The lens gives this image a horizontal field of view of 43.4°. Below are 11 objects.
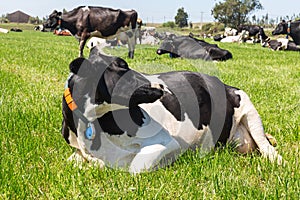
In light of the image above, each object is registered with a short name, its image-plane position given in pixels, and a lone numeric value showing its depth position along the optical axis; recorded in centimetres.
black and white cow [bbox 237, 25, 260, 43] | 2836
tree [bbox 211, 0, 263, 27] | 6097
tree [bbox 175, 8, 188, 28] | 7856
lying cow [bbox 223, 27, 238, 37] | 3272
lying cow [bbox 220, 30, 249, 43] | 2830
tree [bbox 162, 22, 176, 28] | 7362
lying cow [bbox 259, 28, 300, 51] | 1795
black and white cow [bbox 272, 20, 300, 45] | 2141
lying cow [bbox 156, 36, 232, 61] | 1111
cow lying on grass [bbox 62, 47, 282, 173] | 217
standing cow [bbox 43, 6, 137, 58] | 1230
